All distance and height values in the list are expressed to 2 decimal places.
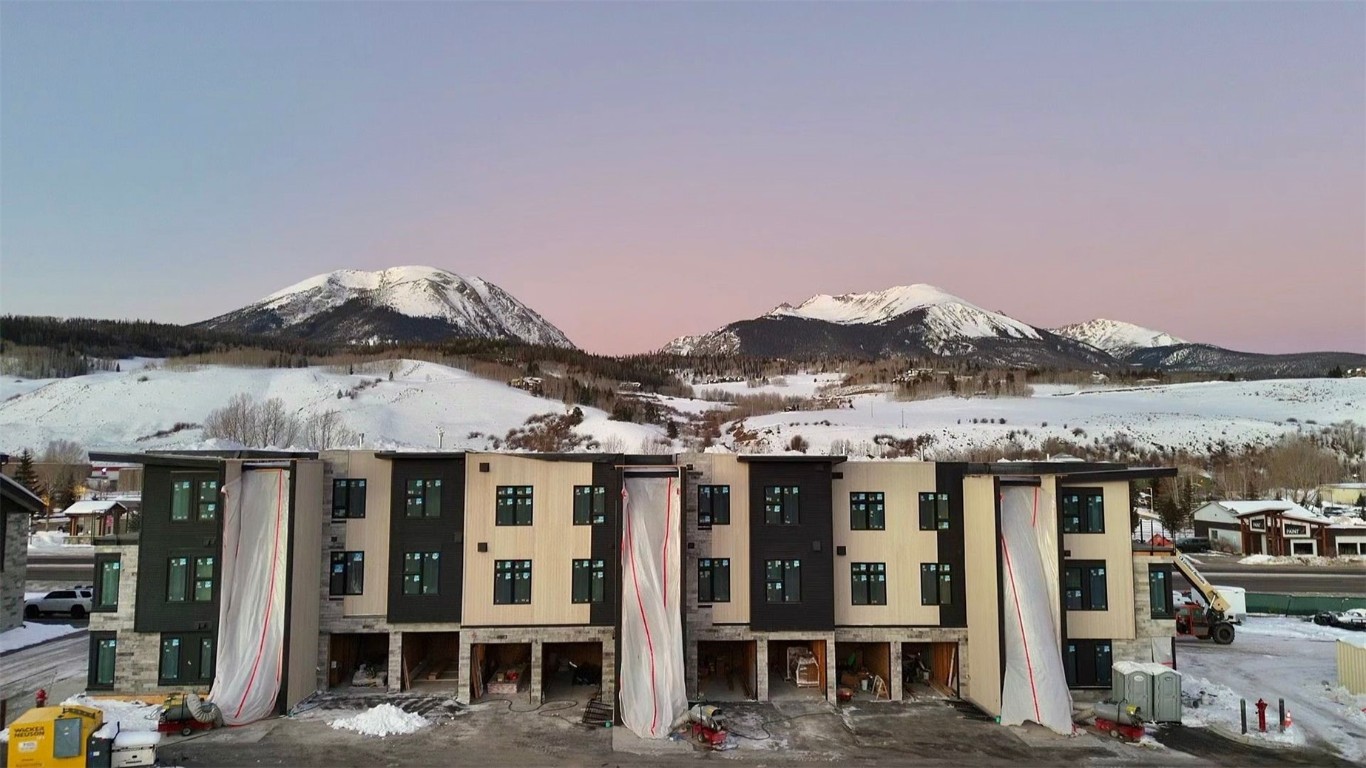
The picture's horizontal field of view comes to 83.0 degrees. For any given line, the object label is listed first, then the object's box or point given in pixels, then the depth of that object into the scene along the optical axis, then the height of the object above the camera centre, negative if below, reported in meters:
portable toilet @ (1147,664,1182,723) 22.53 -6.79
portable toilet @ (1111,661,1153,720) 22.56 -6.56
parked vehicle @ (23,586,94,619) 34.91 -6.51
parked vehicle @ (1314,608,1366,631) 35.66 -7.23
